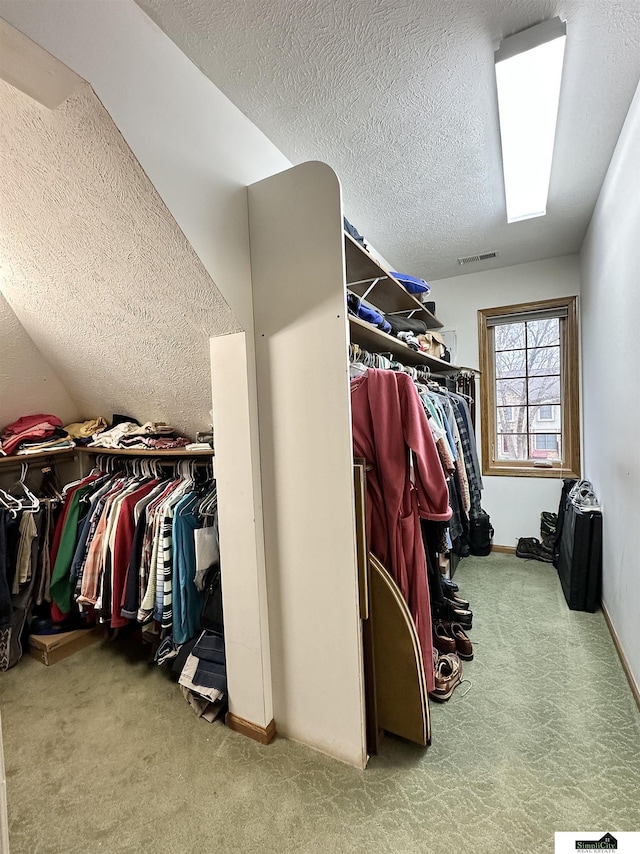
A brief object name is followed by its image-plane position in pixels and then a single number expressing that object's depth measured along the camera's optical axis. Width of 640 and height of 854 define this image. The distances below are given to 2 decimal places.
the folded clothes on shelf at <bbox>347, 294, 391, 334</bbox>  1.75
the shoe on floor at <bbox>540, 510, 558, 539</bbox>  3.30
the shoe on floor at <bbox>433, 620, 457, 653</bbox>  2.04
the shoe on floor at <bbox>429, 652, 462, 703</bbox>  1.76
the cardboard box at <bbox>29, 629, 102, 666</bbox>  2.16
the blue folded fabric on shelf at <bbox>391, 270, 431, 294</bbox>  2.66
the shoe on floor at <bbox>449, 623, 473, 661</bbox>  2.04
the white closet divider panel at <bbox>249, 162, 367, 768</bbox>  1.38
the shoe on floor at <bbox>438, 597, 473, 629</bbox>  2.26
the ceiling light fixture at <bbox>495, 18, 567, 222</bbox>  1.28
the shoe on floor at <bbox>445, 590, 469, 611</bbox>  2.34
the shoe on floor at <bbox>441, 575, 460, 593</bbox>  2.41
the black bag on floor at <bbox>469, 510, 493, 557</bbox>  3.41
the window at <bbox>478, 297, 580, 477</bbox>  3.36
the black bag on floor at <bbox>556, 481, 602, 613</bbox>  2.49
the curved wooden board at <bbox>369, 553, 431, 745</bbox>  1.46
